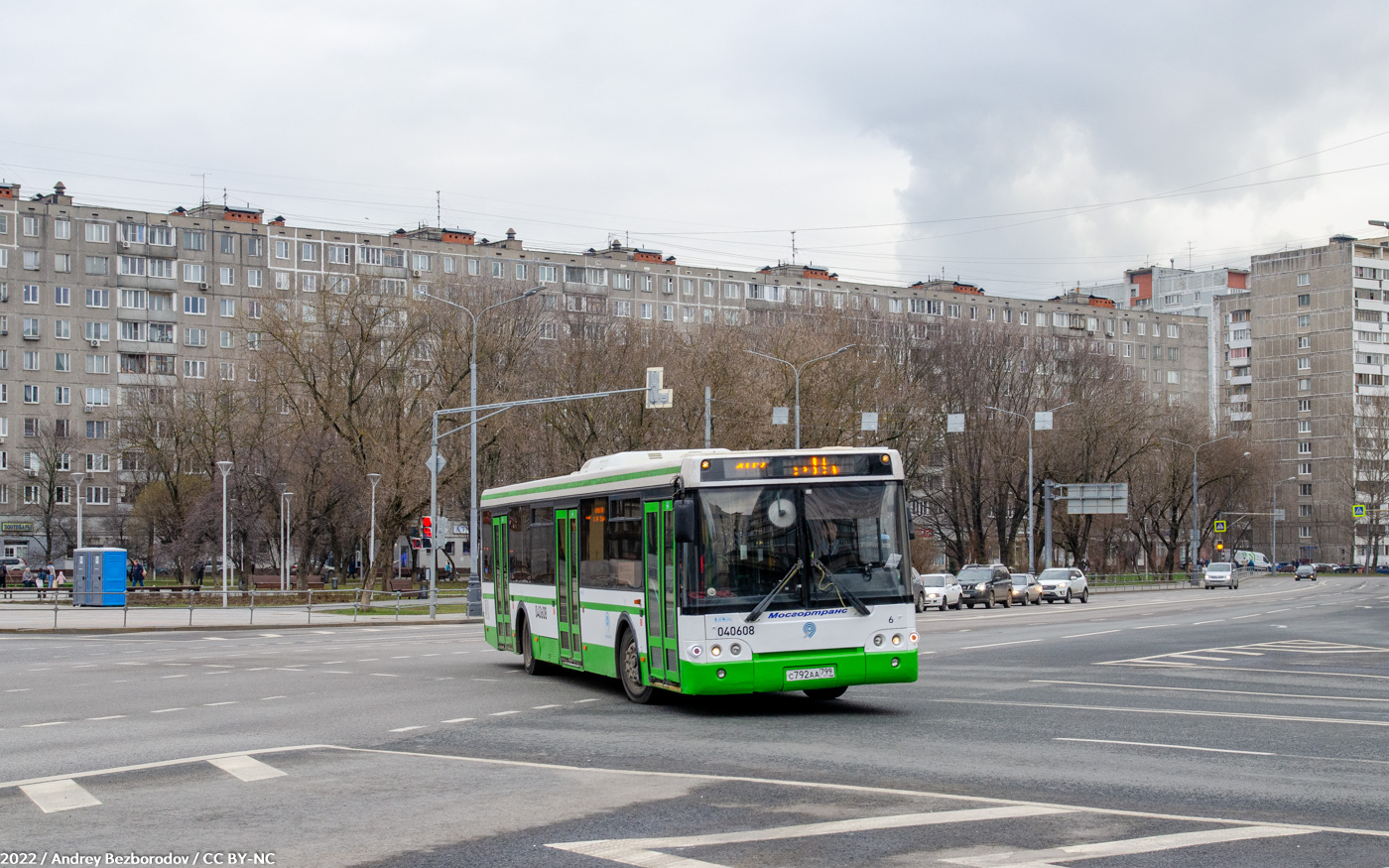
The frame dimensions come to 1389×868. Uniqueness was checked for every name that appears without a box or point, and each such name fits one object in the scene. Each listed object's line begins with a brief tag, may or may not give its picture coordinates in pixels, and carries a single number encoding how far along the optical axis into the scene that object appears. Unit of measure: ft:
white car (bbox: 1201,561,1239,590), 261.65
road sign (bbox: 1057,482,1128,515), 224.12
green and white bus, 49.01
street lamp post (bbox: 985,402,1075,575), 230.48
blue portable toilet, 175.52
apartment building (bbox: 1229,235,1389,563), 434.30
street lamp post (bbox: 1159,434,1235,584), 298.86
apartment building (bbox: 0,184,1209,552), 324.39
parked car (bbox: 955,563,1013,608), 174.09
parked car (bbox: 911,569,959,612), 163.32
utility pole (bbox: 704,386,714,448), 171.12
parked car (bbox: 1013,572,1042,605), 186.70
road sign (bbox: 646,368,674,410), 135.33
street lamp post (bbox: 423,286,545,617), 150.30
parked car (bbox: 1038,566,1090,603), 191.64
